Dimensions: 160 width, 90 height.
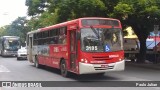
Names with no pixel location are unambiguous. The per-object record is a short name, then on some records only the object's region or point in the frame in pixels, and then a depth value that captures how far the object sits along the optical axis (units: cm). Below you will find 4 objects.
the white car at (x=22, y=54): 3895
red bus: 1588
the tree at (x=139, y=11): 2087
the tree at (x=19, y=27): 9509
